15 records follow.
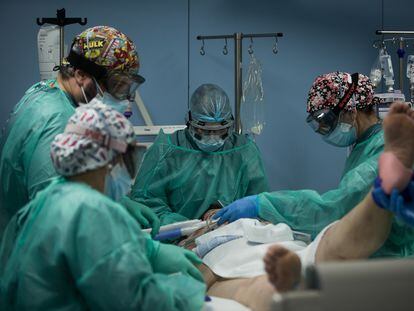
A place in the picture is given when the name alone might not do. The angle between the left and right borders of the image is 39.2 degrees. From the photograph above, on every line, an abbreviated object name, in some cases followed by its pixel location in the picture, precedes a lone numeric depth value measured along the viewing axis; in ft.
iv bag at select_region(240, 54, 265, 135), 11.45
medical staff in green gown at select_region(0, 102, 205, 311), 4.54
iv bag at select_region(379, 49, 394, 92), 11.29
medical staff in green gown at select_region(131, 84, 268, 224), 9.37
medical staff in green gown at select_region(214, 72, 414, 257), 7.65
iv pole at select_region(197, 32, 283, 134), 11.06
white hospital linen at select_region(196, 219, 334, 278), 6.72
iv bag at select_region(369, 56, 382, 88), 11.57
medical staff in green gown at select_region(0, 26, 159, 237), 6.48
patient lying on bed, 5.24
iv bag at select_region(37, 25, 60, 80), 9.95
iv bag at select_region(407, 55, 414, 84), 11.19
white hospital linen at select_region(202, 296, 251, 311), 5.67
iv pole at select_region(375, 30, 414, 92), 11.26
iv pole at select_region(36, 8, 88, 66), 9.80
